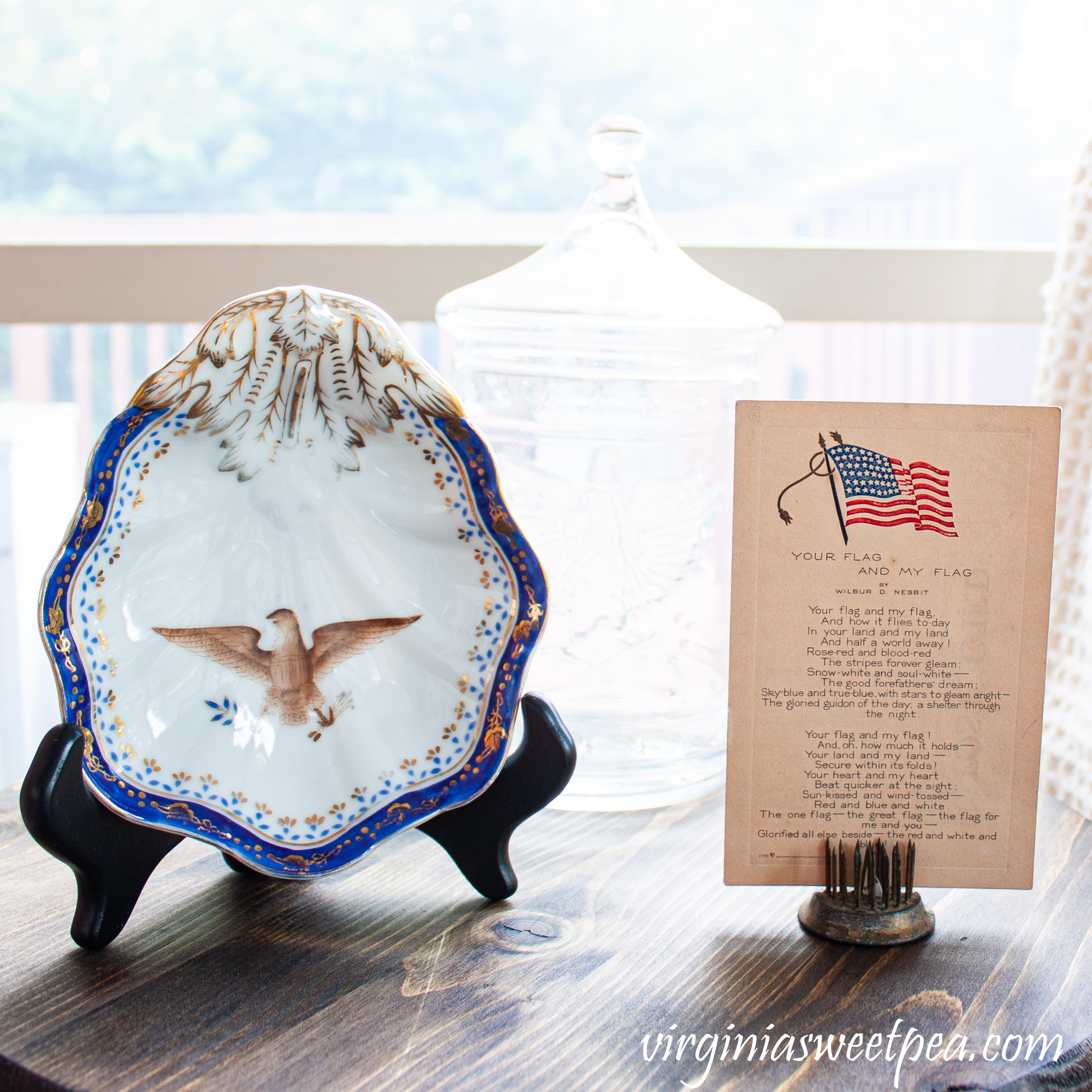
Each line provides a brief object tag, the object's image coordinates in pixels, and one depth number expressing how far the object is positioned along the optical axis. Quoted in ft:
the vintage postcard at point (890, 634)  1.63
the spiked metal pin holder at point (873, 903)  1.65
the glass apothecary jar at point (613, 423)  2.18
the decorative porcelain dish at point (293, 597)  1.63
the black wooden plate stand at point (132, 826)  1.50
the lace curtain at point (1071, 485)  2.35
